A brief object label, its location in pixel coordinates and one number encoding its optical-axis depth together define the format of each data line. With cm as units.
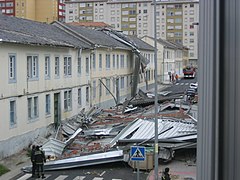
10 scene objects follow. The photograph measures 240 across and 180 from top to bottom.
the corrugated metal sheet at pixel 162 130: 1916
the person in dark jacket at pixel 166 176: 1246
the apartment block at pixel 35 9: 9262
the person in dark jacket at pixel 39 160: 1571
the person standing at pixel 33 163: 1580
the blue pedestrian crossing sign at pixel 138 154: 1285
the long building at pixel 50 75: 2070
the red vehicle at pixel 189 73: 7619
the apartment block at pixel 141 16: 9162
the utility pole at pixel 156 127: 1394
